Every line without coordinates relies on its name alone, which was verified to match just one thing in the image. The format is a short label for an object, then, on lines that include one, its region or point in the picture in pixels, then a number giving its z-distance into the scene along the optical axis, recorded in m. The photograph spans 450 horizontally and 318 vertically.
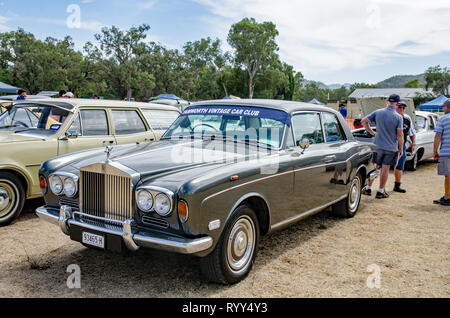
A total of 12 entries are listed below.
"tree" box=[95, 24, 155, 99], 41.53
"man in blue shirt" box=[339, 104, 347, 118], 23.73
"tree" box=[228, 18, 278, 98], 64.00
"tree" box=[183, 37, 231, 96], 72.66
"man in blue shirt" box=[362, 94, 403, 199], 6.95
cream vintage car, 5.21
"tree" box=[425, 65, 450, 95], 75.69
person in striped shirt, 6.89
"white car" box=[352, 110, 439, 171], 10.08
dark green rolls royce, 3.13
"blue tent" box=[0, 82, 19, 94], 23.94
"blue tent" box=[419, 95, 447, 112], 34.09
